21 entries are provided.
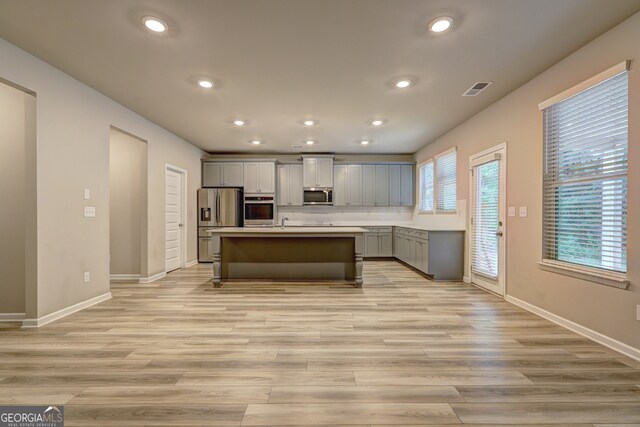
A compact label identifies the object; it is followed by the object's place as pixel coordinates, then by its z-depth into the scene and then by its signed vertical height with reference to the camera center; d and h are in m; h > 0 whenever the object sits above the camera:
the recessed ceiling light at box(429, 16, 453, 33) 2.43 +1.58
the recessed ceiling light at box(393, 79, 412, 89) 3.56 +1.59
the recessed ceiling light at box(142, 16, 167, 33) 2.42 +1.58
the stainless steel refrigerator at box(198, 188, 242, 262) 7.11 +0.00
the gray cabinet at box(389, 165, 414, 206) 7.85 +0.72
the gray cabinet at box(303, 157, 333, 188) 7.69 +1.07
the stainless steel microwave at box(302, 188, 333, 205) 7.80 +0.40
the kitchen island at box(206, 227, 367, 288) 5.17 -0.80
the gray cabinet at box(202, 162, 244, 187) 7.50 +0.97
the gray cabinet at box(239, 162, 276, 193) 7.56 +0.90
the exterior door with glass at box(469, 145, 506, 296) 4.21 -0.11
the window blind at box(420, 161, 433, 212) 6.99 +0.62
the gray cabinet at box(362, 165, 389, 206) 7.85 +0.72
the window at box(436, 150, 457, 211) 5.79 +0.64
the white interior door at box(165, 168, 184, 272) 5.93 -0.18
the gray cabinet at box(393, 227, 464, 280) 5.29 -0.75
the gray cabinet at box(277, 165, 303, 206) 7.77 +0.77
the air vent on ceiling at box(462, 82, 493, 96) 3.69 +1.60
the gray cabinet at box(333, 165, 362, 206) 7.84 +0.72
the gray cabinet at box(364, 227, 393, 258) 7.61 -0.79
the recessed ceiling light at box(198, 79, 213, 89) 3.59 +1.59
